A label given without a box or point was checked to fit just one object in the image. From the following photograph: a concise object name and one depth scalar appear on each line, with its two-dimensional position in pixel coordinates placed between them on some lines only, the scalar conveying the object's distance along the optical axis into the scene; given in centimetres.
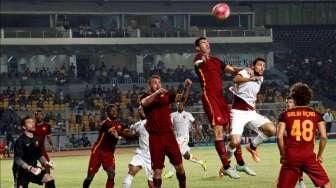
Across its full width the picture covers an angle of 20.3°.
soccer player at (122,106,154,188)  1933
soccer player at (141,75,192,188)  1747
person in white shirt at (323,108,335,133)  5325
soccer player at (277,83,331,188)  1355
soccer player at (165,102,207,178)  2675
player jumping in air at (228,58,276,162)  2003
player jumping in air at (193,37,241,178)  1855
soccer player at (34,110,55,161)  2853
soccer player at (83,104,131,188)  2039
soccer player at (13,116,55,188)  1805
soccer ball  2064
